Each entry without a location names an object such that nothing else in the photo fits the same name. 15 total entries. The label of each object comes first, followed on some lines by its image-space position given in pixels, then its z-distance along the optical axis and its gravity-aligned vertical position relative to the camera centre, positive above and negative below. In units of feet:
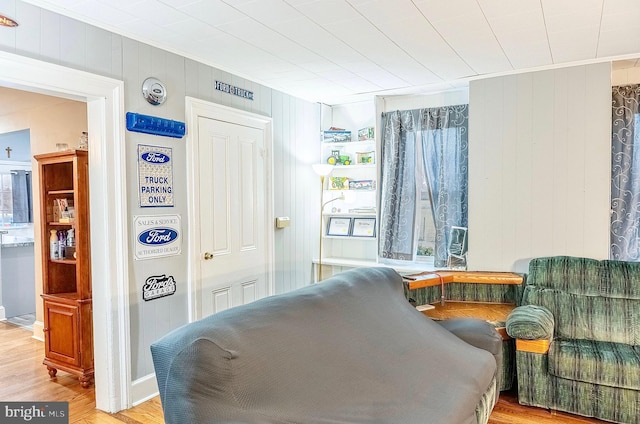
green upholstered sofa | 8.49 -3.08
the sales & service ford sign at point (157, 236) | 9.47 -0.74
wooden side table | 9.95 -2.79
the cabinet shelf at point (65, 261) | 11.32 -1.50
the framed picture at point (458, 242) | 13.21 -1.31
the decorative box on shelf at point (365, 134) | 15.03 +2.39
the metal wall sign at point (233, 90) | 11.48 +3.15
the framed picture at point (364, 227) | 15.07 -0.92
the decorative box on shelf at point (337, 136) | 15.44 +2.38
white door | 11.17 -0.33
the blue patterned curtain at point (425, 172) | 13.42 +0.91
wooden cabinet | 10.80 -1.76
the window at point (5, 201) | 18.57 +0.21
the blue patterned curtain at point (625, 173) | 11.40 +0.66
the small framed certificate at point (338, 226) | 15.57 -0.91
